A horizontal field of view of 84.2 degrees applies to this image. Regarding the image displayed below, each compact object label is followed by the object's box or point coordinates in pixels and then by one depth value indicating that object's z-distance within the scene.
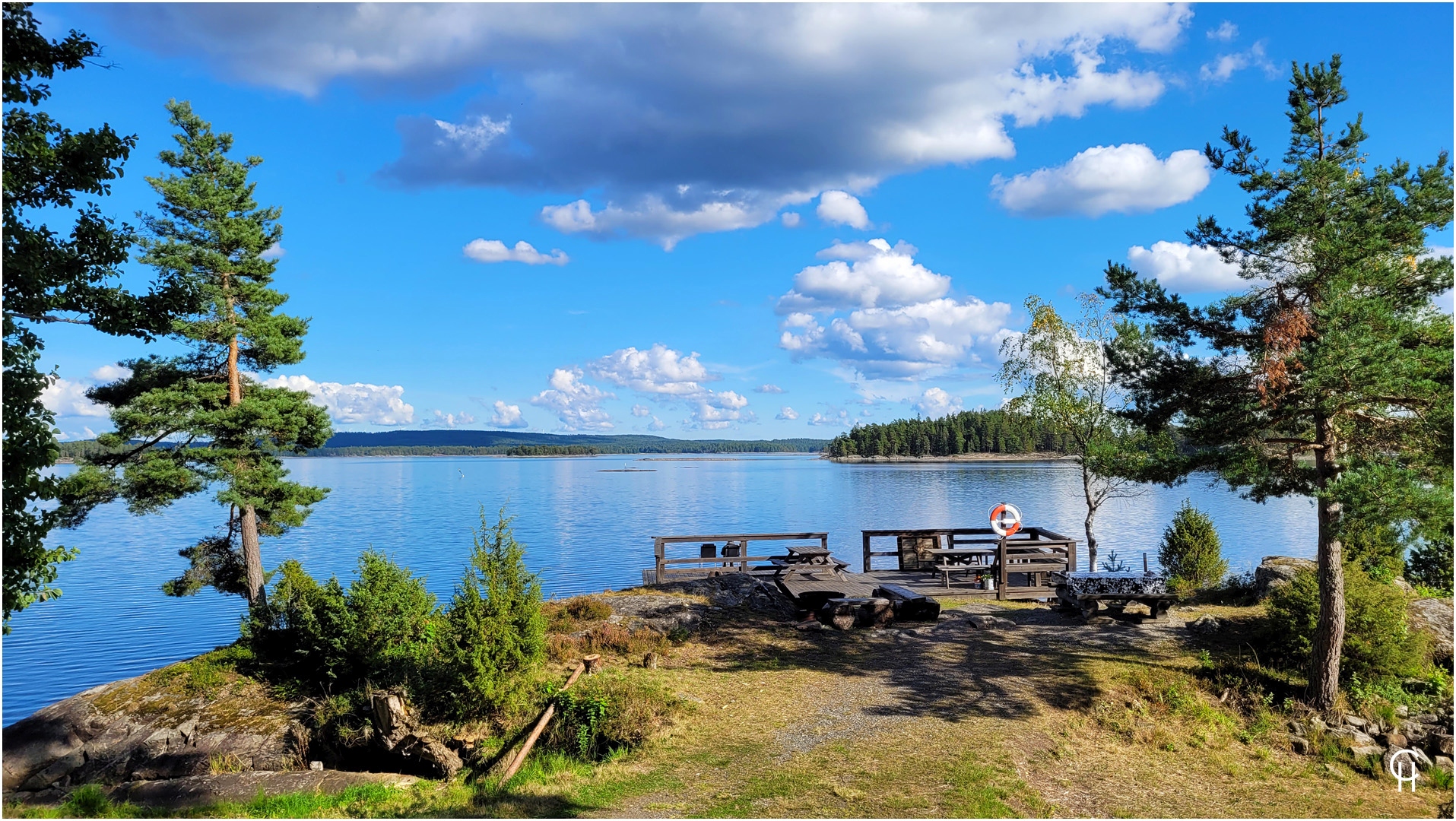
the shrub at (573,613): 15.62
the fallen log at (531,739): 10.24
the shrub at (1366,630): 12.64
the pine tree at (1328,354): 10.31
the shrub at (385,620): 13.59
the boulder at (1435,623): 13.77
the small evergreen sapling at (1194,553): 22.05
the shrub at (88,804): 9.96
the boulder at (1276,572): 17.34
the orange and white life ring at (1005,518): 21.11
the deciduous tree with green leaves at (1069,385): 26.25
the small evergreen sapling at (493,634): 11.58
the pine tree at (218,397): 17.41
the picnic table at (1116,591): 16.36
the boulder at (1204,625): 15.15
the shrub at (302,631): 14.27
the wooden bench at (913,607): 16.78
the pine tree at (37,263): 8.71
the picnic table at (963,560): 20.55
